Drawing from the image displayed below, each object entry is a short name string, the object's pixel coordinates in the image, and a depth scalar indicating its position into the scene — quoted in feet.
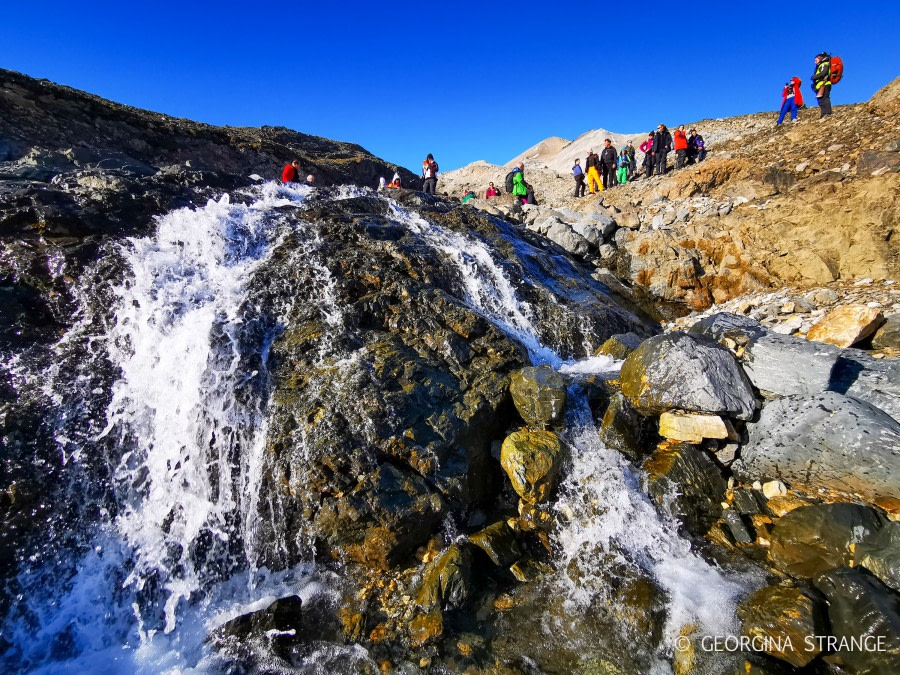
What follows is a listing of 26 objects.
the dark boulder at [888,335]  22.77
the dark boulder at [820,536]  14.40
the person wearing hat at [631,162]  66.74
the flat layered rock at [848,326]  23.35
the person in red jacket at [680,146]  57.98
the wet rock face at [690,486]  18.02
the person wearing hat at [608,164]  65.98
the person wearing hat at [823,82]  46.32
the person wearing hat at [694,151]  58.39
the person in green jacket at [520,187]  72.90
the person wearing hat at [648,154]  63.50
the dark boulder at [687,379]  19.49
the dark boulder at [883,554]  12.96
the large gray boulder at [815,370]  18.77
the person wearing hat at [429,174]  65.31
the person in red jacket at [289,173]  50.80
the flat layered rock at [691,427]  19.27
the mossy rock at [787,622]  12.22
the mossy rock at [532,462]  19.10
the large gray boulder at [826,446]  15.62
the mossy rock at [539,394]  21.08
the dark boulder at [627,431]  20.35
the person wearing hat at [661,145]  60.81
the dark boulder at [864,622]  11.30
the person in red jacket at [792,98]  53.36
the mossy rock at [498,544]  17.49
